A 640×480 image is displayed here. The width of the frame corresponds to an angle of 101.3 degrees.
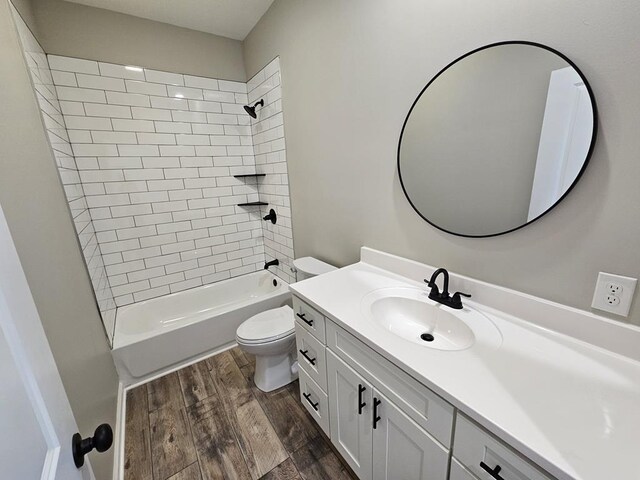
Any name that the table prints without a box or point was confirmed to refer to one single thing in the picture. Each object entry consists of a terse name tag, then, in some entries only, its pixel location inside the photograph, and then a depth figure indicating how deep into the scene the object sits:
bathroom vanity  0.55
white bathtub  1.87
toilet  1.63
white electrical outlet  0.73
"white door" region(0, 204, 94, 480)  0.36
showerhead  2.30
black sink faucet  1.05
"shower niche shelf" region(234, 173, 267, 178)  2.58
